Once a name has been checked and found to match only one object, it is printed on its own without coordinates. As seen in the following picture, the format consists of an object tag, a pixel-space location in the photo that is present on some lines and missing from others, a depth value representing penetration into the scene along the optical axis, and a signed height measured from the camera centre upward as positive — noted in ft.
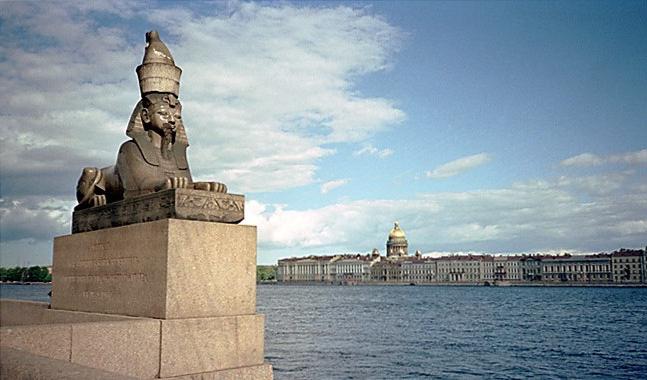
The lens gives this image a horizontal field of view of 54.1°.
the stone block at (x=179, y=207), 16.58 +1.54
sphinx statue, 19.61 +4.12
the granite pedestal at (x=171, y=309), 14.41 -1.22
